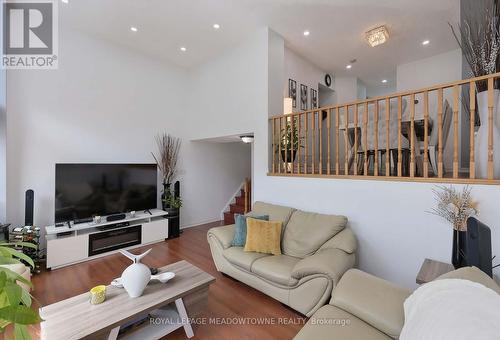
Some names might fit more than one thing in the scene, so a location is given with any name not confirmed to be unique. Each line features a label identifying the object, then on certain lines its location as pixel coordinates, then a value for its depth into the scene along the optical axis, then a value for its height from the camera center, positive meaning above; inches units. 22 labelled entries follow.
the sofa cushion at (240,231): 110.5 -29.3
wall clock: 214.5 +88.4
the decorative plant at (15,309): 21.5 -13.3
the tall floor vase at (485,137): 75.7 +11.5
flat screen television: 131.4 -10.6
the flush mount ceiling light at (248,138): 163.1 +24.6
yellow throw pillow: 104.0 -30.3
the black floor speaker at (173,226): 171.2 -40.8
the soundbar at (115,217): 144.2 -29.0
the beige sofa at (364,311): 51.1 -35.0
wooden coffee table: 56.4 -38.2
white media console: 121.5 -38.1
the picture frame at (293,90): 174.2 +63.6
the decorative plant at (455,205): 71.2 -11.4
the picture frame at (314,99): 197.6 +64.8
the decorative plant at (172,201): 173.6 -22.2
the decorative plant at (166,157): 181.2 +12.6
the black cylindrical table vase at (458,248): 67.0 -23.6
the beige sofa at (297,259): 78.6 -35.8
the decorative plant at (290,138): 132.5 +20.2
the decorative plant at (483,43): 73.4 +43.5
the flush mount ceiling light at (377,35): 137.6 +84.1
